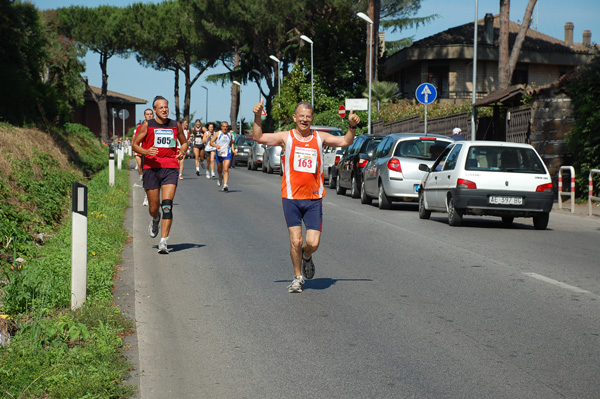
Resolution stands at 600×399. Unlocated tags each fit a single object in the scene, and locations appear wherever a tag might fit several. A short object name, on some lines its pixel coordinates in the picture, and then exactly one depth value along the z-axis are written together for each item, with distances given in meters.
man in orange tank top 8.33
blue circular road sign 27.30
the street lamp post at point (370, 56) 41.22
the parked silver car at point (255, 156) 40.41
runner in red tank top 11.16
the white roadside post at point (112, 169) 21.62
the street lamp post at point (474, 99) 29.25
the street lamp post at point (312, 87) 51.51
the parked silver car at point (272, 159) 37.19
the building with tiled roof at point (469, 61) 54.62
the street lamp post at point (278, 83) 55.48
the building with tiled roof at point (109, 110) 88.69
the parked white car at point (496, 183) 14.96
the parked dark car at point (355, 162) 21.89
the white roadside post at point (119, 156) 33.25
